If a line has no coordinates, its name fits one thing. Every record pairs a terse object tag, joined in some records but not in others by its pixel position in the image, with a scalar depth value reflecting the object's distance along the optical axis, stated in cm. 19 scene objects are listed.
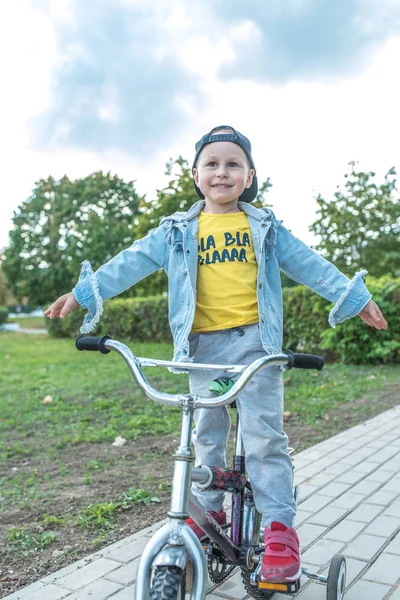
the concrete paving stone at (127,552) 300
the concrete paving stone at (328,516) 344
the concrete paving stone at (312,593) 265
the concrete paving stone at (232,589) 266
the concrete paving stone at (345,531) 323
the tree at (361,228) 1658
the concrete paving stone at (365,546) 303
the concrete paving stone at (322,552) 295
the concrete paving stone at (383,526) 329
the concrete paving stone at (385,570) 278
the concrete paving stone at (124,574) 277
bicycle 165
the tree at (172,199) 1399
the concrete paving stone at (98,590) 261
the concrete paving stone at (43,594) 262
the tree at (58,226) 3534
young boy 244
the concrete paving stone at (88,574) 274
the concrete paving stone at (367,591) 262
